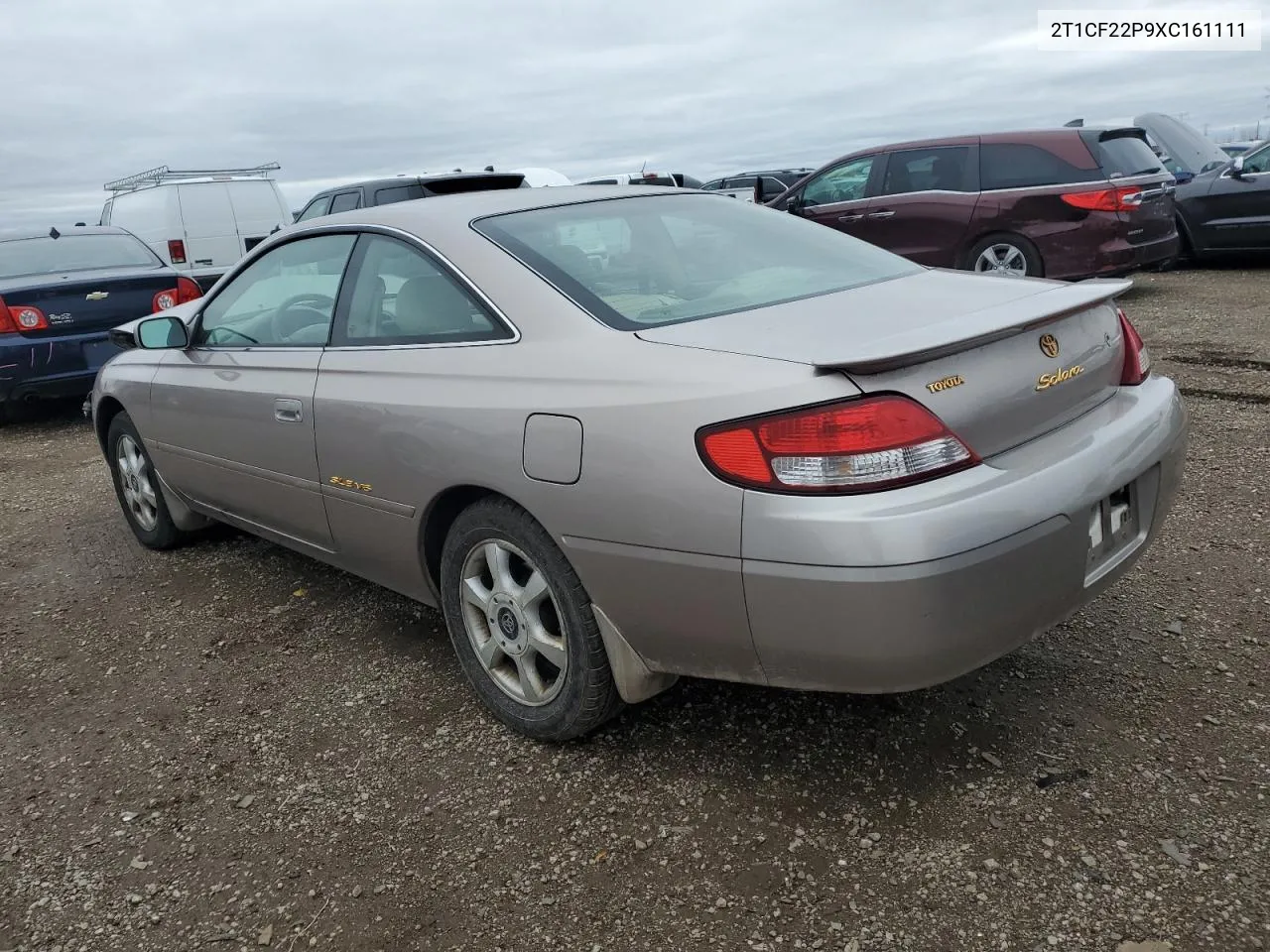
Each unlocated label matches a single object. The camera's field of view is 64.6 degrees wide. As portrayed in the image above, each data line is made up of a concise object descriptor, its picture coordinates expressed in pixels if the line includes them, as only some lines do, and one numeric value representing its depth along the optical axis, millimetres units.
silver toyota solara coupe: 2008
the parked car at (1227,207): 9891
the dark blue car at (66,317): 7004
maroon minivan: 8363
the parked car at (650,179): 14507
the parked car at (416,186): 9125
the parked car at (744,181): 22109
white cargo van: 13297
